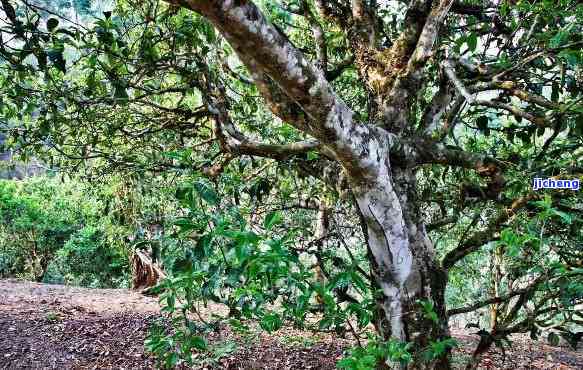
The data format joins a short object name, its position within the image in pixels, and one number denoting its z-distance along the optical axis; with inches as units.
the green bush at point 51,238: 465.4
